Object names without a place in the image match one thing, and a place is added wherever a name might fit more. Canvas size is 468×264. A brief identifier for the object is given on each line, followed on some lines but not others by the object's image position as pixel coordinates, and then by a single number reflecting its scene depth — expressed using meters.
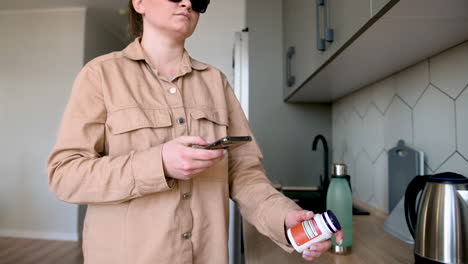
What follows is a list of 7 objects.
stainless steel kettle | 0.58
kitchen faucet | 1.46
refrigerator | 1.62
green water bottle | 0.79
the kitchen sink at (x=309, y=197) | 1.26
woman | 0.58
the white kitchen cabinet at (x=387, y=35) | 0.58
